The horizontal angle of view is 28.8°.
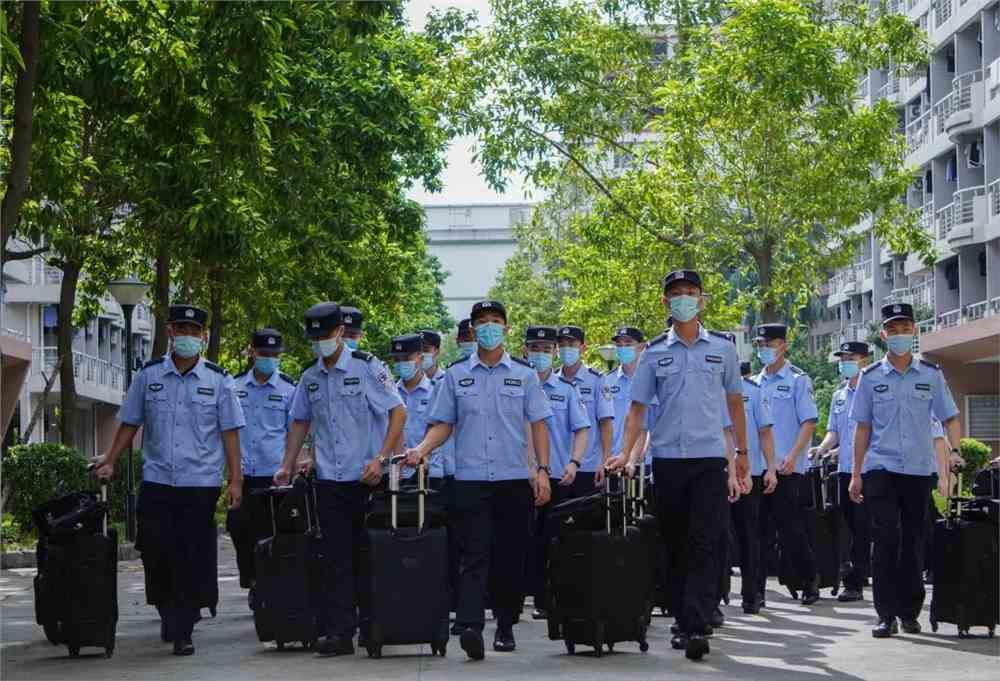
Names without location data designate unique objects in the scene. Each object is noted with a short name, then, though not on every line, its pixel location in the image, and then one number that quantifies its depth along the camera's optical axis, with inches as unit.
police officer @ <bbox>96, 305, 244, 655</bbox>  472.4
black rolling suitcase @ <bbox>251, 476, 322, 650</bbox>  471.2
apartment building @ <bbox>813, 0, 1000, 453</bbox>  1920.5
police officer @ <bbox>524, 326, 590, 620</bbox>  562.3
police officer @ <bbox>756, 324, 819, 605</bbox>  614.5
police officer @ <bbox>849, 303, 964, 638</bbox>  498.3
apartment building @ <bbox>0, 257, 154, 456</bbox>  1843.8
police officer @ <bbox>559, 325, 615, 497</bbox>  582.9
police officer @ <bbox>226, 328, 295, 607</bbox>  584.7
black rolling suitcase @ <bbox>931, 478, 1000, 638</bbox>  487.8
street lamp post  1089.4
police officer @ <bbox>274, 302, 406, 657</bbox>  456.8
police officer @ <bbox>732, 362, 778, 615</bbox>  584.4
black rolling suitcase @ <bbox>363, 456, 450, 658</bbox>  443.2
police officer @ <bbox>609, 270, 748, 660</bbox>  438.9
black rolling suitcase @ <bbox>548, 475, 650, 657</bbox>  440.8
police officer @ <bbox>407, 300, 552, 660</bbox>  461.7
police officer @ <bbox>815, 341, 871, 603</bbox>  637.9
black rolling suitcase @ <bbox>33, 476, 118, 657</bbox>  464.1
